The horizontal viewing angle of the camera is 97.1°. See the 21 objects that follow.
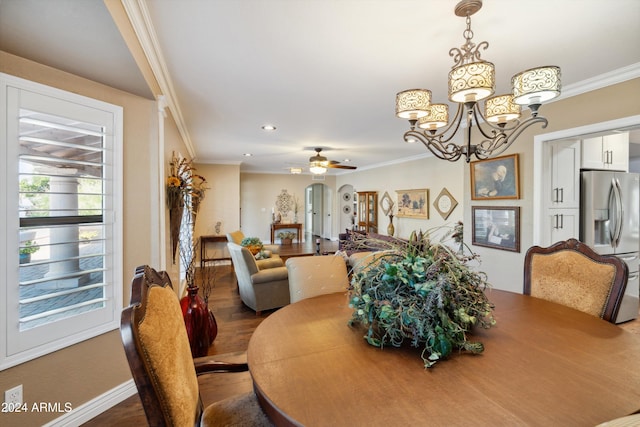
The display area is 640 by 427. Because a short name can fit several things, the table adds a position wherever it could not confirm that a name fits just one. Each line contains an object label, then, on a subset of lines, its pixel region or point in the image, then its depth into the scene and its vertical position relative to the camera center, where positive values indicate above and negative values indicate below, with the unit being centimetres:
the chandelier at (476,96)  145 +67
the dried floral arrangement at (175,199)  269 +13
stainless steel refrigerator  315 -8
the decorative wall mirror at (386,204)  734 +22
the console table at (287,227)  893 -48
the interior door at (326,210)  1069 +8
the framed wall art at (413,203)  621 +20
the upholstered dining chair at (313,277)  211 -49
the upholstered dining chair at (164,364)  71 -43
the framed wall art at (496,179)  307 +38
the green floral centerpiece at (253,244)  501 -58
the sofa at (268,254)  439 -77
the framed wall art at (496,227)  308 -18
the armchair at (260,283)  362 -93
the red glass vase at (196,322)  252 -100
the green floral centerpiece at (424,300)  107 -36
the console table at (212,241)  661 -70
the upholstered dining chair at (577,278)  160 -42
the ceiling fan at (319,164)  521 +89
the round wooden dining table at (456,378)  78 -55
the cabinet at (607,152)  320 +70
